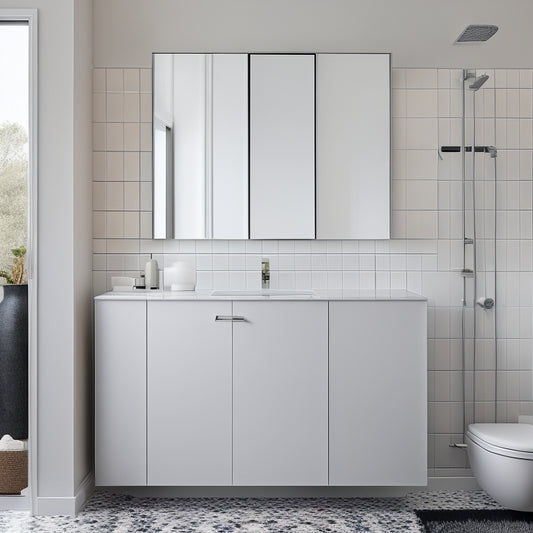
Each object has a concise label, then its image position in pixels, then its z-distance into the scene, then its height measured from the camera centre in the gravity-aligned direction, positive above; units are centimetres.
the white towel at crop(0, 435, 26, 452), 271 -77
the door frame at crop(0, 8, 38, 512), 262 +15
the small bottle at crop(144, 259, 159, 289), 295 -3
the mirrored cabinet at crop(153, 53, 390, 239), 295 +62
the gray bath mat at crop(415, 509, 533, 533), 250 -105
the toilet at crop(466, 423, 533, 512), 246 -79
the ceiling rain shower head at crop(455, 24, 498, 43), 263 +103
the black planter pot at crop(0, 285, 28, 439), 269 -40
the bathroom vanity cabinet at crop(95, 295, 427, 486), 262 -51
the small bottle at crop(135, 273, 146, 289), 299 -6
